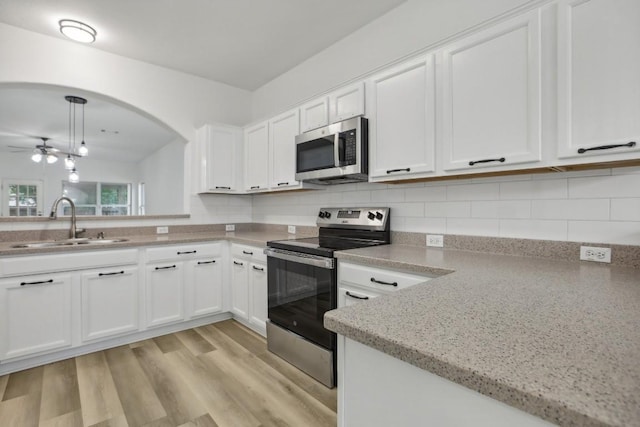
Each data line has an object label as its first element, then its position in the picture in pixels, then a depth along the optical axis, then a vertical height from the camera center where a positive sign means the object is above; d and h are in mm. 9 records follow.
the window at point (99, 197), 8367 +435
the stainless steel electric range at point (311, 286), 2037 -518
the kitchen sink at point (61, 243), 2488 -250
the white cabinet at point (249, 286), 2717 -674
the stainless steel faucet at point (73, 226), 2845 -118
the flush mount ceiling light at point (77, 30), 2521 +1492
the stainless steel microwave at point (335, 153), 2221 +452
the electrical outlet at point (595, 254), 1496 -202
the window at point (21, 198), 7059 +350
